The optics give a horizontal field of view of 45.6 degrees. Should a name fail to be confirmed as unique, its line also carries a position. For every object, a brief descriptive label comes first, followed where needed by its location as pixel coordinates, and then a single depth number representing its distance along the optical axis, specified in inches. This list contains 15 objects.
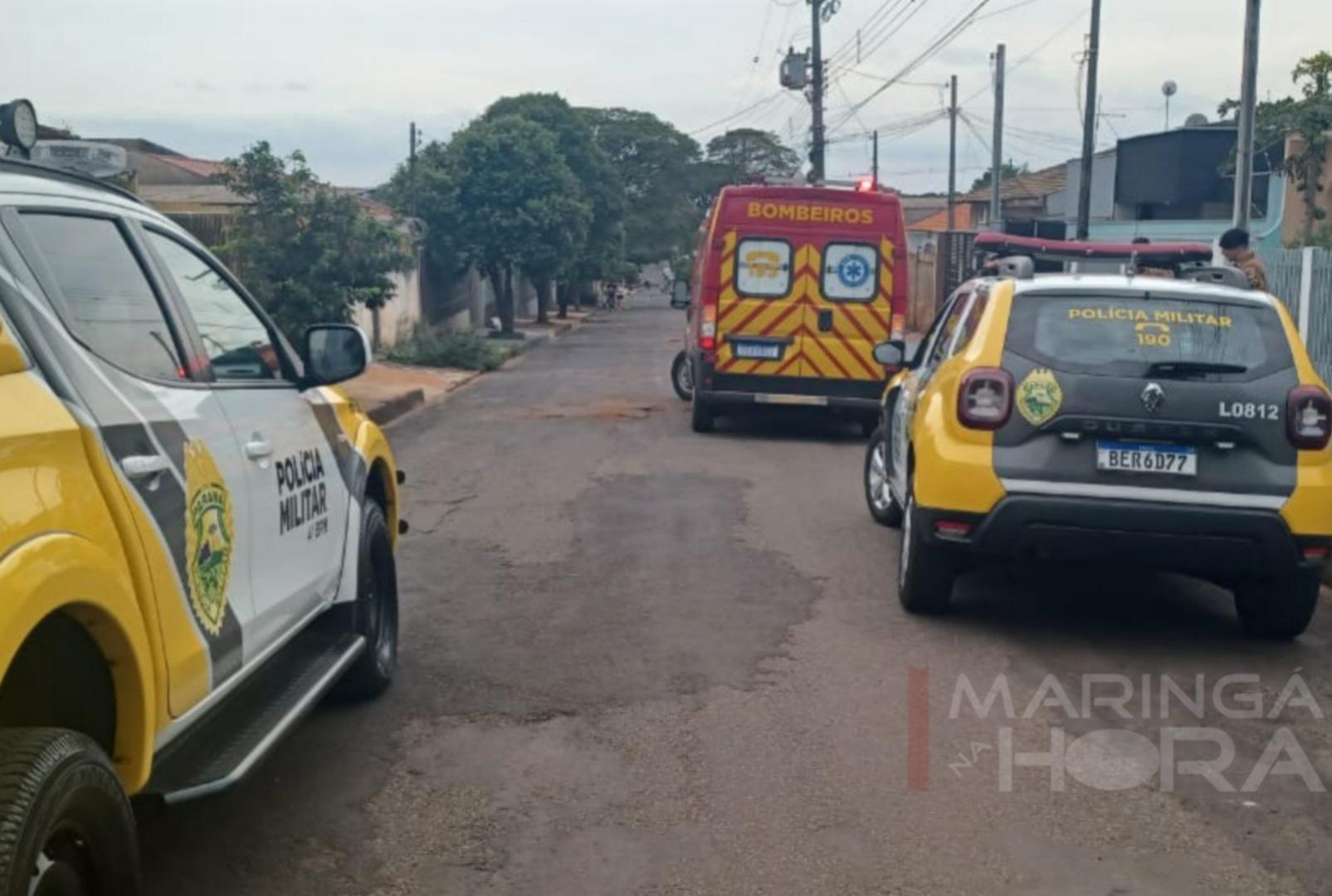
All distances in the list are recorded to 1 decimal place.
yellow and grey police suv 277.0
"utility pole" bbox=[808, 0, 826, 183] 1567.4
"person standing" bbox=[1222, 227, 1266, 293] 467.8
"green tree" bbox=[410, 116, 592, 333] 1434.5
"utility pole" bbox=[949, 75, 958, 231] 1861.5
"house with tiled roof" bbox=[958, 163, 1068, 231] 1989.4
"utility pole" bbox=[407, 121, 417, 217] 1417.3
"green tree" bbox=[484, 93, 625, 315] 1932.8
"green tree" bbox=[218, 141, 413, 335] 744.3
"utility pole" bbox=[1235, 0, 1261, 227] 613.0
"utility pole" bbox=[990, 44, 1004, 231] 1305.4
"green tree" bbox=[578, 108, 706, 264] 3176.7
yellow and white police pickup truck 122.8
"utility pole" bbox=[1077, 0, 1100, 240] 968.9
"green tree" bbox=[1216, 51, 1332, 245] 912.3
